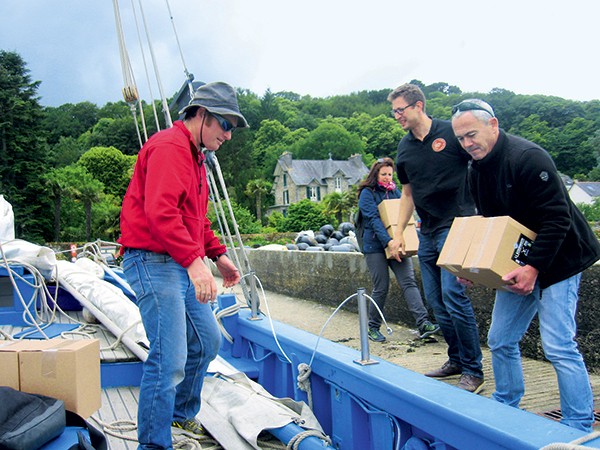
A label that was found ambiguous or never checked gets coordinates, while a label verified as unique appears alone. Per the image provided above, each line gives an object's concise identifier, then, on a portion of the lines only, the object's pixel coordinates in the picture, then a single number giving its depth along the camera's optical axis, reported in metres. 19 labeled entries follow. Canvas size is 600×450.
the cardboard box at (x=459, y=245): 3.14
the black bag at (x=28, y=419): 2.02
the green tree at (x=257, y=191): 78.06
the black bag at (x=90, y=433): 2.46
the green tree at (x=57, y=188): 52.28
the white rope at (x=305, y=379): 3.29
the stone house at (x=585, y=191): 83.06
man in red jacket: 2.69
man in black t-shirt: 4.32
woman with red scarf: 6.05
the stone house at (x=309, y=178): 84.69
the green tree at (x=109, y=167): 75.94
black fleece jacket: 2.80
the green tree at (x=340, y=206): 47.25
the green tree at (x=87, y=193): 54.87
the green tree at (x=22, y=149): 48.56
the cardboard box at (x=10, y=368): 2.50
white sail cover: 4.34
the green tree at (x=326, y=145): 100.88
